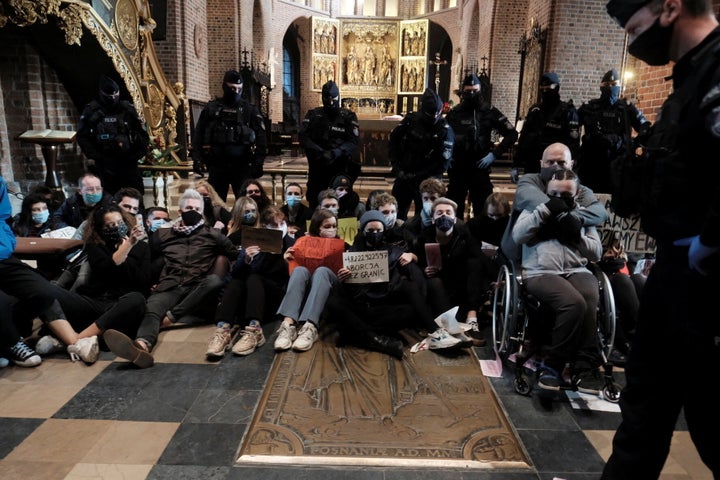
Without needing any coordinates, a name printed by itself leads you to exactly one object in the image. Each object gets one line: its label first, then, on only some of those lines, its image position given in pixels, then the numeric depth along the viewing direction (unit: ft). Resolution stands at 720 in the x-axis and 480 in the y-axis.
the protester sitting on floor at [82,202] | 15.97
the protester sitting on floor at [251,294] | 12.34
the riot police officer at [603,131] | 17.99
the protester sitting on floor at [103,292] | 11.89
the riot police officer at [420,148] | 17.74
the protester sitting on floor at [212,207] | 17.47
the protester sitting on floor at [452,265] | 13.66
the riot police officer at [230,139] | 18.81
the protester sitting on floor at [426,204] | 14.76
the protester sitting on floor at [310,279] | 12.72
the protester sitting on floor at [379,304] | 12.57
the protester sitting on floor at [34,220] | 15.64
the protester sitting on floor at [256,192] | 16.85
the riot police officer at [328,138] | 19.13
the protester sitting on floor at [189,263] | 13.70
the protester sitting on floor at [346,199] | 17.51
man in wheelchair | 10.11
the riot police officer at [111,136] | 18.92
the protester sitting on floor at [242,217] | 15.81
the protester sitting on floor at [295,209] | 17.25
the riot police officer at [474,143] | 18.49
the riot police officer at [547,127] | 17.97
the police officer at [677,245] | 4.70
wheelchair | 10.32
